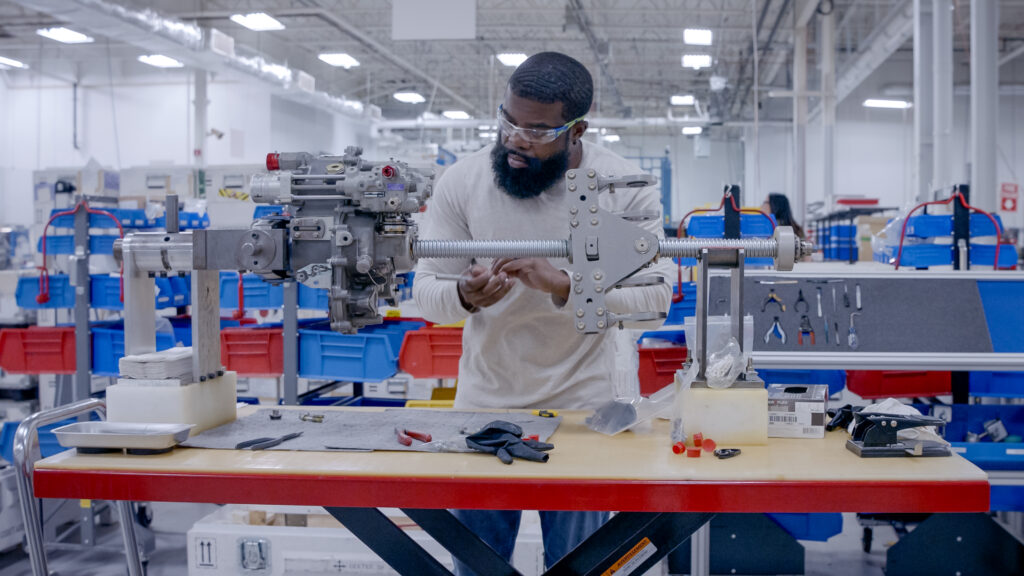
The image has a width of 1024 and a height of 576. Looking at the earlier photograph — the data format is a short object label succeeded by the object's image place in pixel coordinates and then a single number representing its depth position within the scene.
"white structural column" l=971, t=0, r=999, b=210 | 5.59
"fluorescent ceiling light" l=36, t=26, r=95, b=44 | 9.80
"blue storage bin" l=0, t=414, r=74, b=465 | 3.33
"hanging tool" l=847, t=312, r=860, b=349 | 2.57
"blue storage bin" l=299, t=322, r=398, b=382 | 3.28
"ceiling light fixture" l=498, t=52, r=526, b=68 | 9.84
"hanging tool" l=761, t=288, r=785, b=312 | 2.65
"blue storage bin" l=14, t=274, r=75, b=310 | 3.74
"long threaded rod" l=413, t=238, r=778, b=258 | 1.30
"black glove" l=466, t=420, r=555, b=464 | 1.23
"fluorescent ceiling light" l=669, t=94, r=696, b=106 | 13.96
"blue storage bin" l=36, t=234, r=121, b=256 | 3.73
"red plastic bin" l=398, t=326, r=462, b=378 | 3.26
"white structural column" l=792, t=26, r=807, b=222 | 9.38
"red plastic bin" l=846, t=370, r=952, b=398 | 3.05
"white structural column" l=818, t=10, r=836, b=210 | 9.41
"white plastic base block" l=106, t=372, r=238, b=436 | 1.38
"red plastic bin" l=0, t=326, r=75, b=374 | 3.56
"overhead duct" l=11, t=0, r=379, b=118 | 7.22
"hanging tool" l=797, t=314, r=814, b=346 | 2.61
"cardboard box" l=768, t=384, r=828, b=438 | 1.37
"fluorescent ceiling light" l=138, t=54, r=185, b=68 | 10.94
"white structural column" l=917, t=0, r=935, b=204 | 7.08
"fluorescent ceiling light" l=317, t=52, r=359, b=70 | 11.14
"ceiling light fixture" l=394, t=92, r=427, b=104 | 13.94
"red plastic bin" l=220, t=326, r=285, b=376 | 3.43
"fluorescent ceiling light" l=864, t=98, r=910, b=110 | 12.45
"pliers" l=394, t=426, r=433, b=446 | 1.33
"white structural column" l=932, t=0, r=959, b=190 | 6.16
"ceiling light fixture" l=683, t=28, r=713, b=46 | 9.15
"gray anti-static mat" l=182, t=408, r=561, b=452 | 1.33
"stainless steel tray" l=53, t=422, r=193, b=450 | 1.27
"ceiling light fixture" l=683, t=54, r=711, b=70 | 10.88
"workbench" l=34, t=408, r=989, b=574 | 1.11
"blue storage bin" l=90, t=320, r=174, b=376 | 3.49
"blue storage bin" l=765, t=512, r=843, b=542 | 2.90
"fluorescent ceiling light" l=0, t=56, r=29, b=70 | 11.69
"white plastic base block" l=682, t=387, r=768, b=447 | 1.31
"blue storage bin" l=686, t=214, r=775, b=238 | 3.02
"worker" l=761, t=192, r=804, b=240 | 4.87
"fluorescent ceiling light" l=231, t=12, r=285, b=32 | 8.66
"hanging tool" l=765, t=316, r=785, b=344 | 2.62
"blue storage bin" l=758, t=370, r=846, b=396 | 3.04
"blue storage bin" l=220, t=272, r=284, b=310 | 3.61
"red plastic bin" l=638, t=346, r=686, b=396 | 2.96
